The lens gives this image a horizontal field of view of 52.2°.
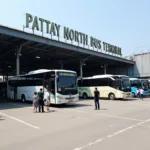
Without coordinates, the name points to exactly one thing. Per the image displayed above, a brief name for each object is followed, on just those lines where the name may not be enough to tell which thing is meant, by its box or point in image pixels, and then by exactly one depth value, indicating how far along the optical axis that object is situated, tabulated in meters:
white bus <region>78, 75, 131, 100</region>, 17.59
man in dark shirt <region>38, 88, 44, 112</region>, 10.37
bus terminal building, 17.68
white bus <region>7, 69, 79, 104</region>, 12.32
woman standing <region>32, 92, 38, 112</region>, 10.38
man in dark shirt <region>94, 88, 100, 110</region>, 11.09
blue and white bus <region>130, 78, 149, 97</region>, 21.73
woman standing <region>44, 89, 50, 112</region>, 10.76
